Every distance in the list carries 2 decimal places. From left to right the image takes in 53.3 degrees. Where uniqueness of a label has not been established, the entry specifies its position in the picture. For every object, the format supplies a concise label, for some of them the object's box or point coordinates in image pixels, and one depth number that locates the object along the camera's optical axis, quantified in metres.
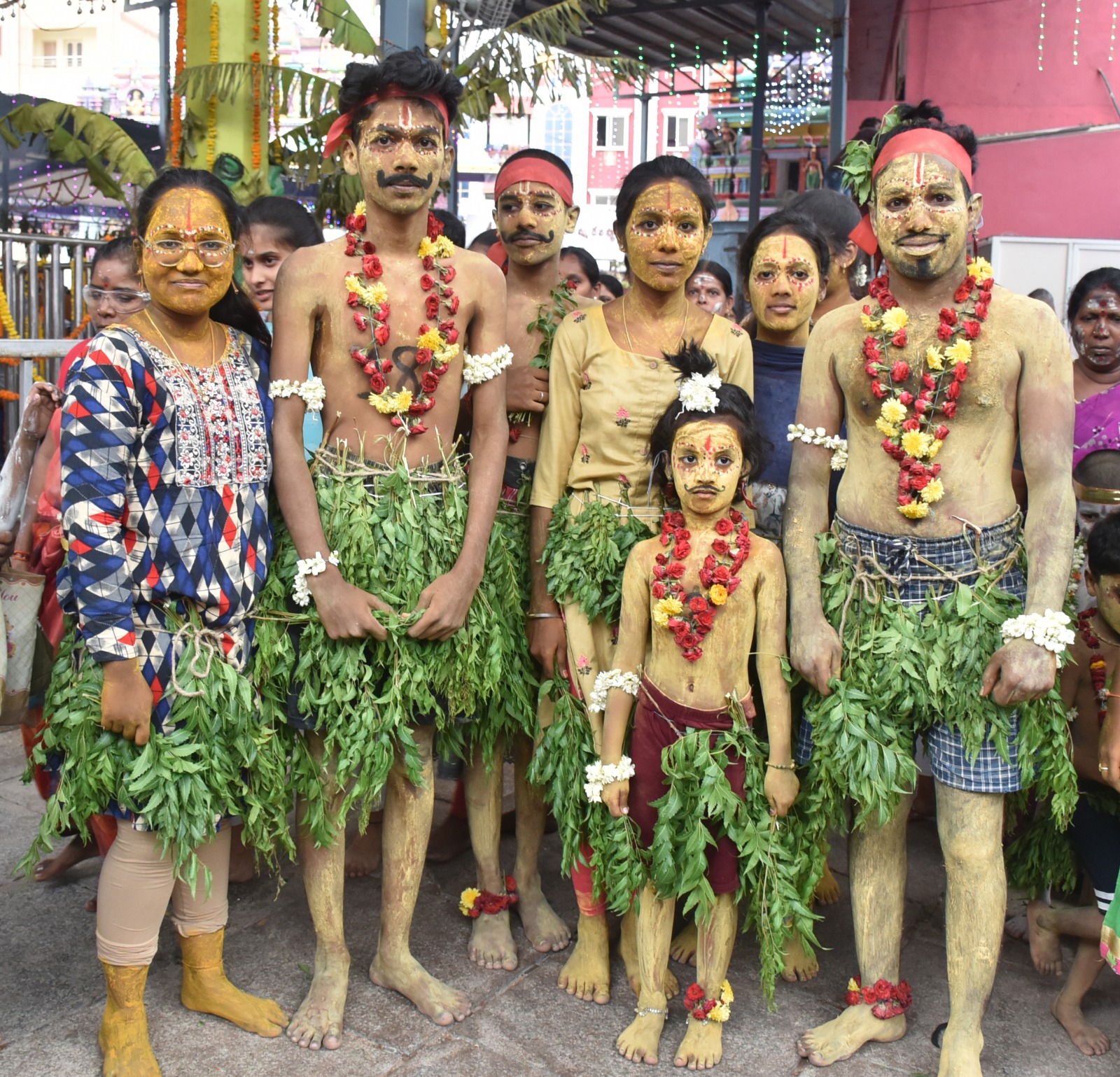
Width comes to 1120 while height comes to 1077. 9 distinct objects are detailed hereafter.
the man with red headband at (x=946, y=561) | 2.91
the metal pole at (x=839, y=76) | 10.91
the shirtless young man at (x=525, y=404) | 3.66
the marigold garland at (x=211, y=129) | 7.16
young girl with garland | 3.05
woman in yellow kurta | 3.36
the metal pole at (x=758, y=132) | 13.02
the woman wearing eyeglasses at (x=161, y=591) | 2.77
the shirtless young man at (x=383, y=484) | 3.10
